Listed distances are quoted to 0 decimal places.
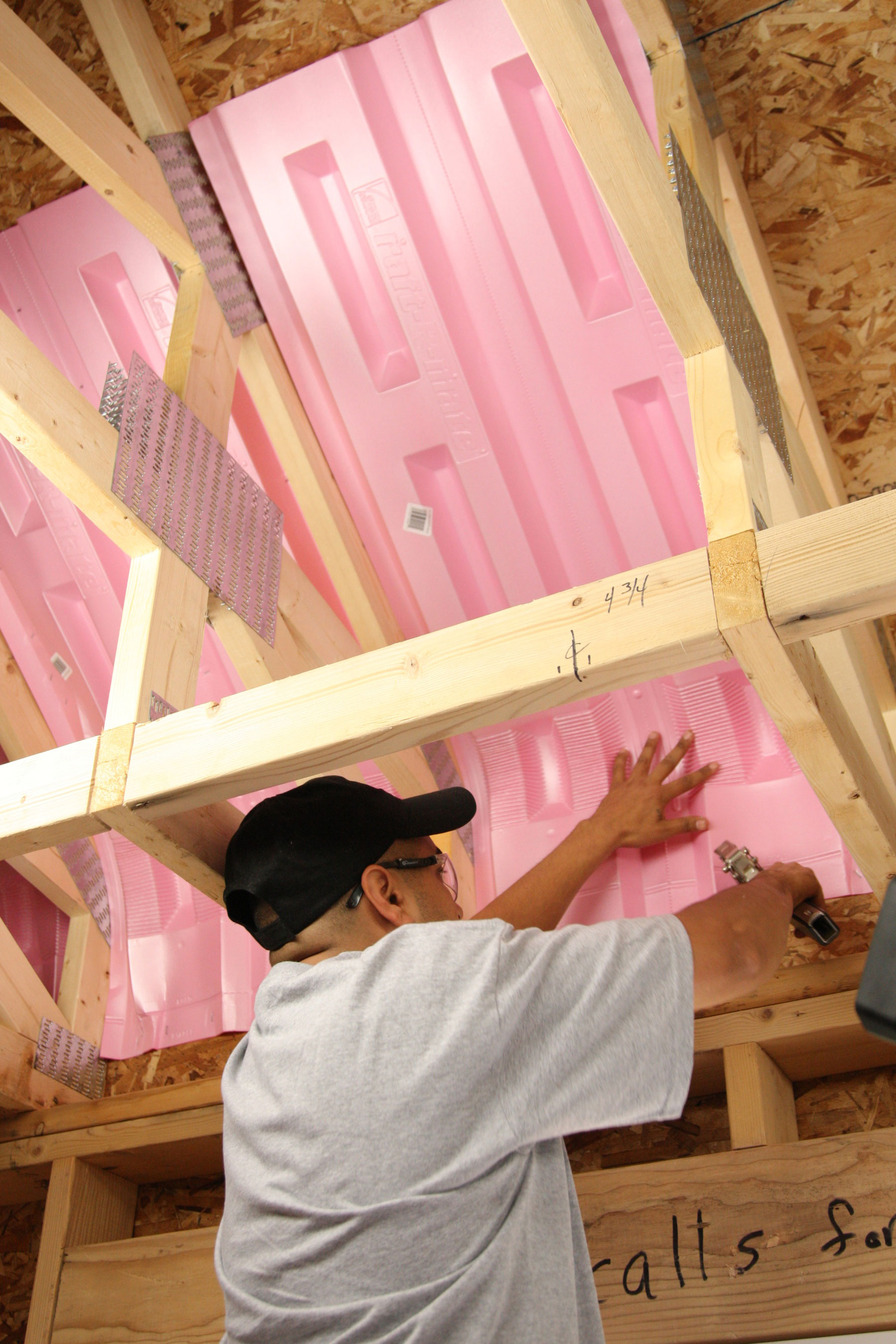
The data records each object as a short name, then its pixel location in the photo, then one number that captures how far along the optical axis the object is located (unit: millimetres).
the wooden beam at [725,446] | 1243
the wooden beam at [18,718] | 2561
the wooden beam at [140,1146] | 2170
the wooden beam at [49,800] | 1459
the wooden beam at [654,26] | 1809
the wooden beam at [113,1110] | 2191
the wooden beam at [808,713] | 1170
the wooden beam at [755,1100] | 1770
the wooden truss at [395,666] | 1224
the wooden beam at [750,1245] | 1586
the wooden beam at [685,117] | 1689
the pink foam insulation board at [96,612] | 2348
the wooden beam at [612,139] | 1235
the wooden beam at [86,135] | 1757
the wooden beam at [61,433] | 1604
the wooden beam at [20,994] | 2273
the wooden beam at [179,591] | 1585
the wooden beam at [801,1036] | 1821
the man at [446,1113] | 1210
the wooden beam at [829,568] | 1114
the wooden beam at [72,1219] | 2088
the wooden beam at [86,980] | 2500
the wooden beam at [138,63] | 2047
